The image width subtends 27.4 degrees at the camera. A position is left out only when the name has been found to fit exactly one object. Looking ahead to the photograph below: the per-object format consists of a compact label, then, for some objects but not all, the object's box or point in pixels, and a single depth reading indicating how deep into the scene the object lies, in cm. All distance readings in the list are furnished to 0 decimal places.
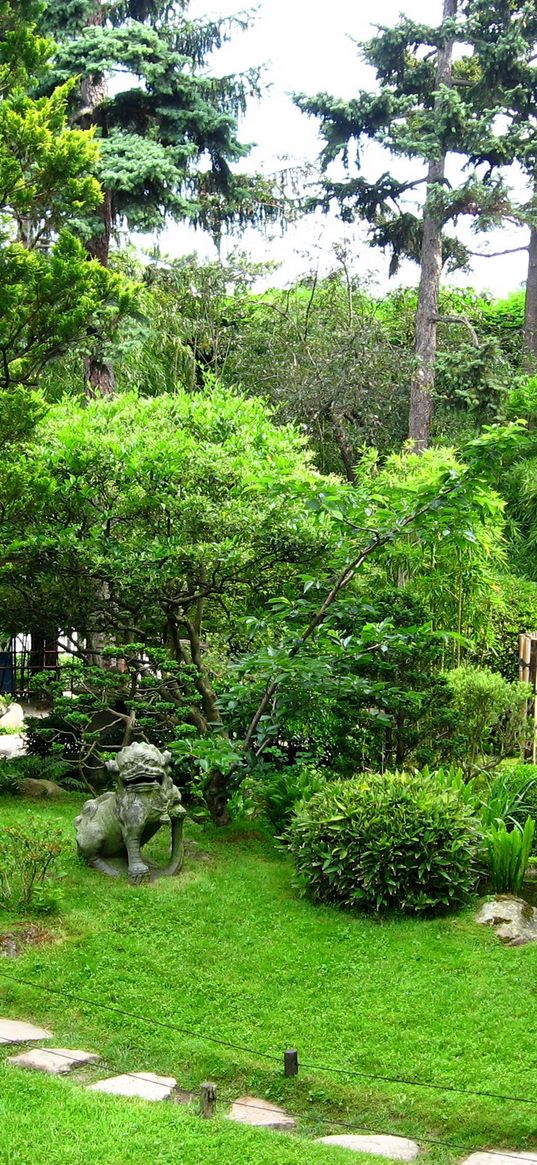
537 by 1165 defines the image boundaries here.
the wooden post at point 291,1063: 495
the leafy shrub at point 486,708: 865
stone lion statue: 698
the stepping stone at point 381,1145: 443
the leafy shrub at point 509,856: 691
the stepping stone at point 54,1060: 505
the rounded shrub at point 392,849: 672
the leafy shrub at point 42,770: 1005
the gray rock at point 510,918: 650
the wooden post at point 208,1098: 451
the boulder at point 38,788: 970
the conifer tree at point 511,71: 1520
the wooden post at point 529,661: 1030
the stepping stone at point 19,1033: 534
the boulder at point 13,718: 1559
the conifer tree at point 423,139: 1523
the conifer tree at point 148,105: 1293
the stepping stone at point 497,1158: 438
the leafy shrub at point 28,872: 674
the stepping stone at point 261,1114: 471
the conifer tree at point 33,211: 691
